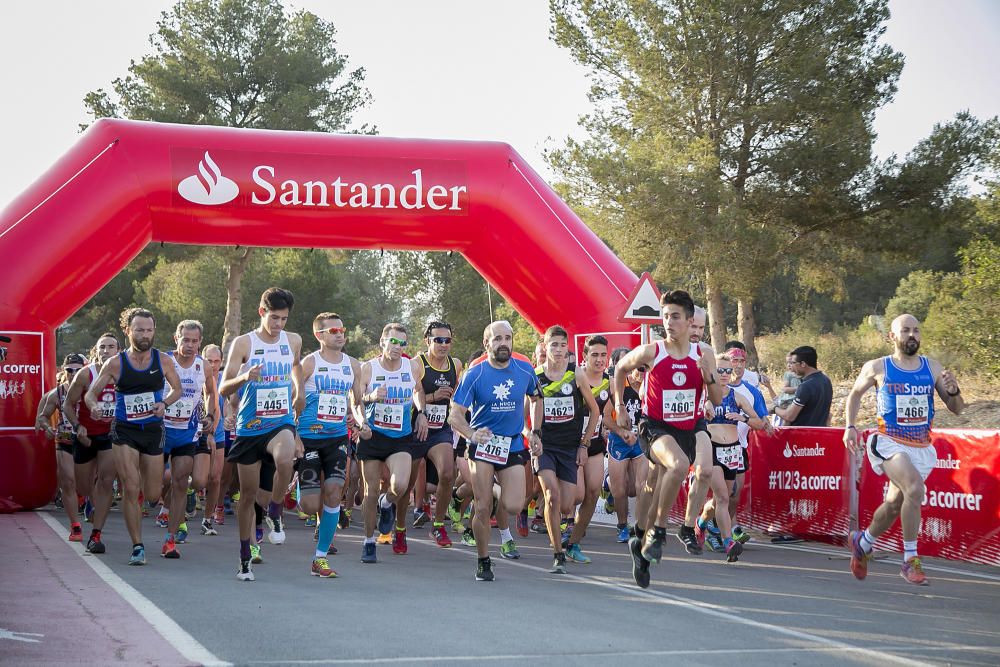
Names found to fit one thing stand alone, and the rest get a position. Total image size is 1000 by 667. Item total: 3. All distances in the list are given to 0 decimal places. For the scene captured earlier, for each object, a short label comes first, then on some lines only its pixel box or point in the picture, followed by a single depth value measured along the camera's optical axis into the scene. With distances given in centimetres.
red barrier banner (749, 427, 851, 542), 1227
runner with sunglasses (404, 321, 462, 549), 1198
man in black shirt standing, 1255
